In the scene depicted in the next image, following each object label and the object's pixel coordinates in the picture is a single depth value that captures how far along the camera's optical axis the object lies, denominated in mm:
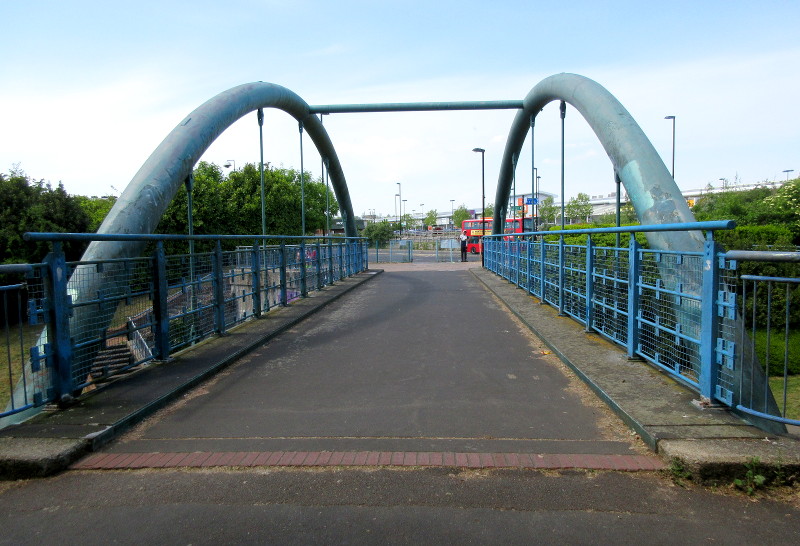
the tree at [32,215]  18141
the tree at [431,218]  121762
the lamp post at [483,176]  40438
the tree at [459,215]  115275
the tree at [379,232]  53662
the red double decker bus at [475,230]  49519
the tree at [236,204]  27453
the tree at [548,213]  72875
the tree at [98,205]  32125
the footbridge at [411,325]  4500
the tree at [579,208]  67688
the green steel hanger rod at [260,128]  15867
